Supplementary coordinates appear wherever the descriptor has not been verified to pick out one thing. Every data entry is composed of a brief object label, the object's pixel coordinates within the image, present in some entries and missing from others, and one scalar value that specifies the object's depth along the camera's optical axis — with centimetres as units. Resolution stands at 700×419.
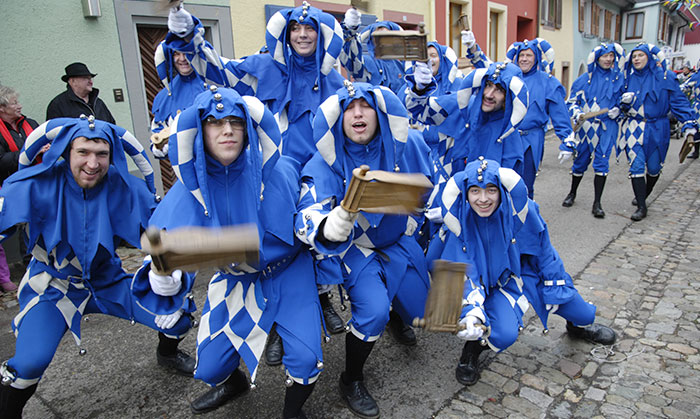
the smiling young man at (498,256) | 272
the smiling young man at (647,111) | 571
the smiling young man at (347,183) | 254
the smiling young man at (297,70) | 340
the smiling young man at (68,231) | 238
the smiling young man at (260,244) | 213
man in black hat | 484
